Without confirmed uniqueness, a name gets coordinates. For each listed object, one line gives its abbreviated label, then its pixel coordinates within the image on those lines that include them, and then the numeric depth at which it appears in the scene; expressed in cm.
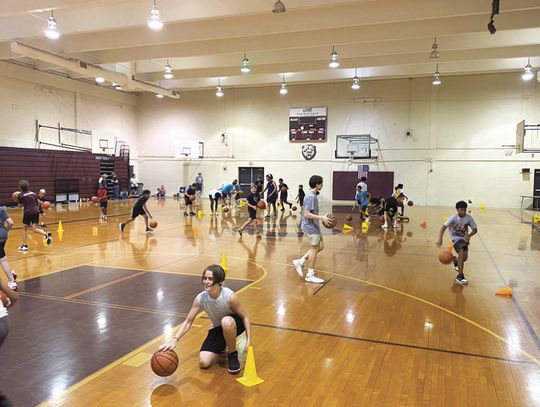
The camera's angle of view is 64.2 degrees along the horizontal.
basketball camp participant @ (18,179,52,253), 958
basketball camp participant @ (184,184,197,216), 1816
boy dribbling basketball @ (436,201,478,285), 742
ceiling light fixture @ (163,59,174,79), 1711
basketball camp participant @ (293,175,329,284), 729
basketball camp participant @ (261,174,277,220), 1686
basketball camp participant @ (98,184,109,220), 1571
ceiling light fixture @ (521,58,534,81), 1811
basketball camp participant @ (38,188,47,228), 1485
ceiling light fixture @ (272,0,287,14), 1007
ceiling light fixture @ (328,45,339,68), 1481
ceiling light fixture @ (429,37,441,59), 1402
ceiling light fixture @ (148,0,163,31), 1056
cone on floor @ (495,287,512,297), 665
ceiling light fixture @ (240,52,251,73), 1588
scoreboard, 2678
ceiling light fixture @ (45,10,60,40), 1167
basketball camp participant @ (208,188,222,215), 1811
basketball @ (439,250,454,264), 769
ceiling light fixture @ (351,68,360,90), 2085
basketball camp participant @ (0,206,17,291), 607
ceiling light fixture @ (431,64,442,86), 1921
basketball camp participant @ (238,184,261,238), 1292
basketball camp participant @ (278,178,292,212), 1922
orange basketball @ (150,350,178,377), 380
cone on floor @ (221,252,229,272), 819
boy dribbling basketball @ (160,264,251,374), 397
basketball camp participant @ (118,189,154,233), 1254
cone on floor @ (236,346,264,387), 383
